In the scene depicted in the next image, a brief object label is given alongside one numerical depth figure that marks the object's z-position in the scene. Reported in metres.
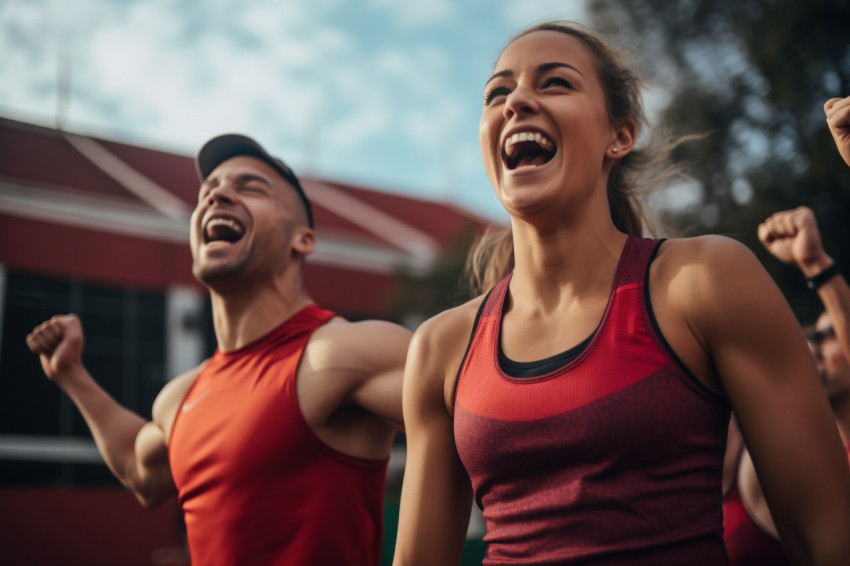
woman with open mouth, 1.72
